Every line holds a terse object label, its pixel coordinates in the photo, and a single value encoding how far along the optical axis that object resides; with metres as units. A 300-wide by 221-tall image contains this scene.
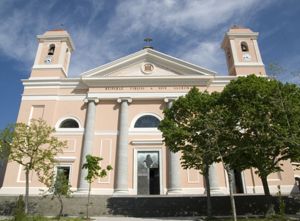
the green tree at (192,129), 15.04
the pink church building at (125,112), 23.98
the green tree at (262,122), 14.23
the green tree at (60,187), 15.95
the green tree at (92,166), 17.17
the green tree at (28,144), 18.97
